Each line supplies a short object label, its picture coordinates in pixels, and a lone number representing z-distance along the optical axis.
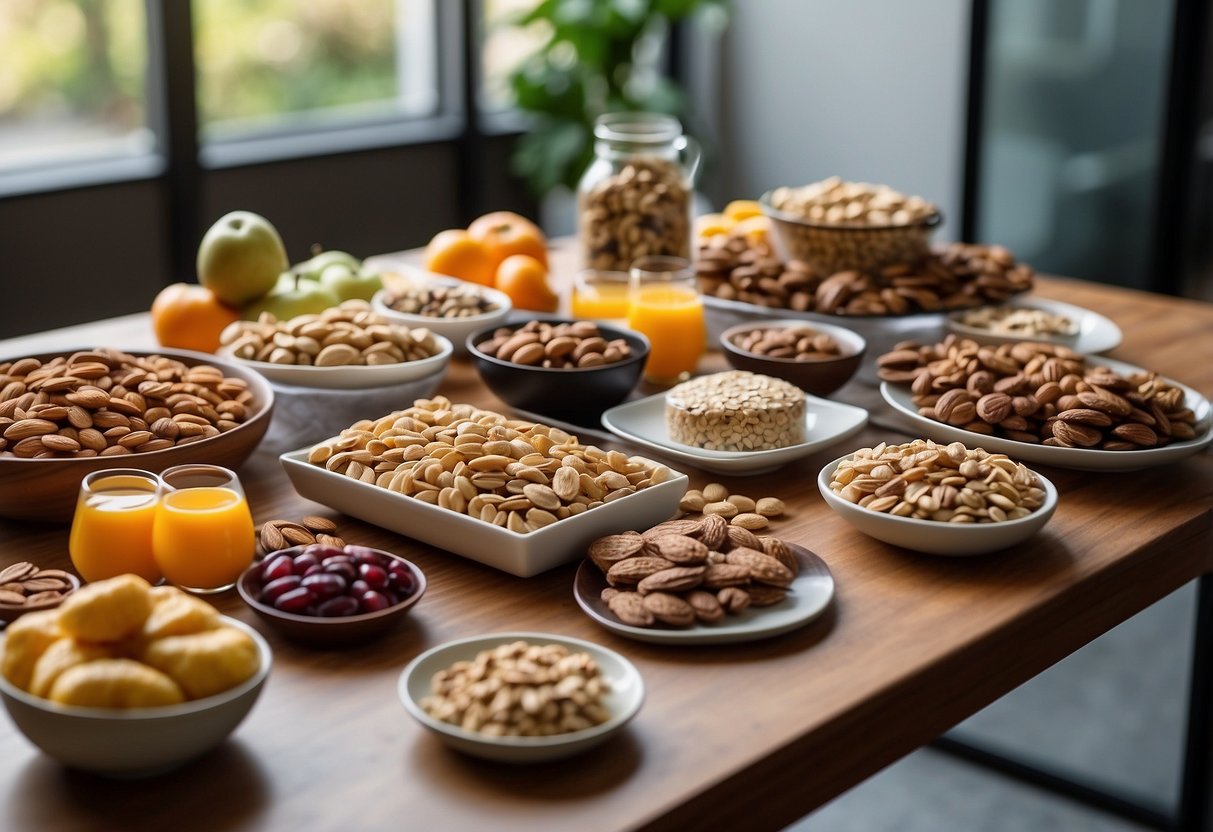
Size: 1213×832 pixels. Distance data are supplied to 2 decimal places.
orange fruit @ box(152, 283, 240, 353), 1.90
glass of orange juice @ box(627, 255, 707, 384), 1.85
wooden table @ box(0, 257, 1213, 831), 0.93
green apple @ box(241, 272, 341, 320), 1.90
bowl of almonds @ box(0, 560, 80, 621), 1.14
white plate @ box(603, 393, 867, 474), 1.50
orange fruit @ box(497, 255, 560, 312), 2.11
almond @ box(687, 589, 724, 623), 1.15
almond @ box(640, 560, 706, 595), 1.17
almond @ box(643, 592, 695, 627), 1.14
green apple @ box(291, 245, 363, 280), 2.06
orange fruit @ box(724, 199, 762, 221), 2.46
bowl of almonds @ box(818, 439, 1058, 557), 1.29
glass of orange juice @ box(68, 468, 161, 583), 1.19
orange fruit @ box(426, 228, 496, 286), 2.18
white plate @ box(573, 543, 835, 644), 1.13
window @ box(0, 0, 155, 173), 3.85
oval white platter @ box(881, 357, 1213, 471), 1.50
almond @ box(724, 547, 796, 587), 1.19
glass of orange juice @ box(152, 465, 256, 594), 1.18
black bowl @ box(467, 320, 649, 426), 1.64
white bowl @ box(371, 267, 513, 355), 1.91
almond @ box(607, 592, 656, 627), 1.15
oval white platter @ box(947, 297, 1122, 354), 1.91
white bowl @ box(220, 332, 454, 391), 1.61
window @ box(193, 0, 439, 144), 4.19
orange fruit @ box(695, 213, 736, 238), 2.35
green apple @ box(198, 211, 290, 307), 1.88
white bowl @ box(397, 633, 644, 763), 0.94
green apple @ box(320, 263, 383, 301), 2.03
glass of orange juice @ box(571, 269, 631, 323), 2.02
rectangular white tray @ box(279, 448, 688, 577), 1.25
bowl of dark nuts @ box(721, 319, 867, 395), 1.75
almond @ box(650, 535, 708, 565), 1.20
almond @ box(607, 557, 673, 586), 1.20
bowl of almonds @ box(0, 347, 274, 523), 1.33
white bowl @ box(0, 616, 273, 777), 0.89
